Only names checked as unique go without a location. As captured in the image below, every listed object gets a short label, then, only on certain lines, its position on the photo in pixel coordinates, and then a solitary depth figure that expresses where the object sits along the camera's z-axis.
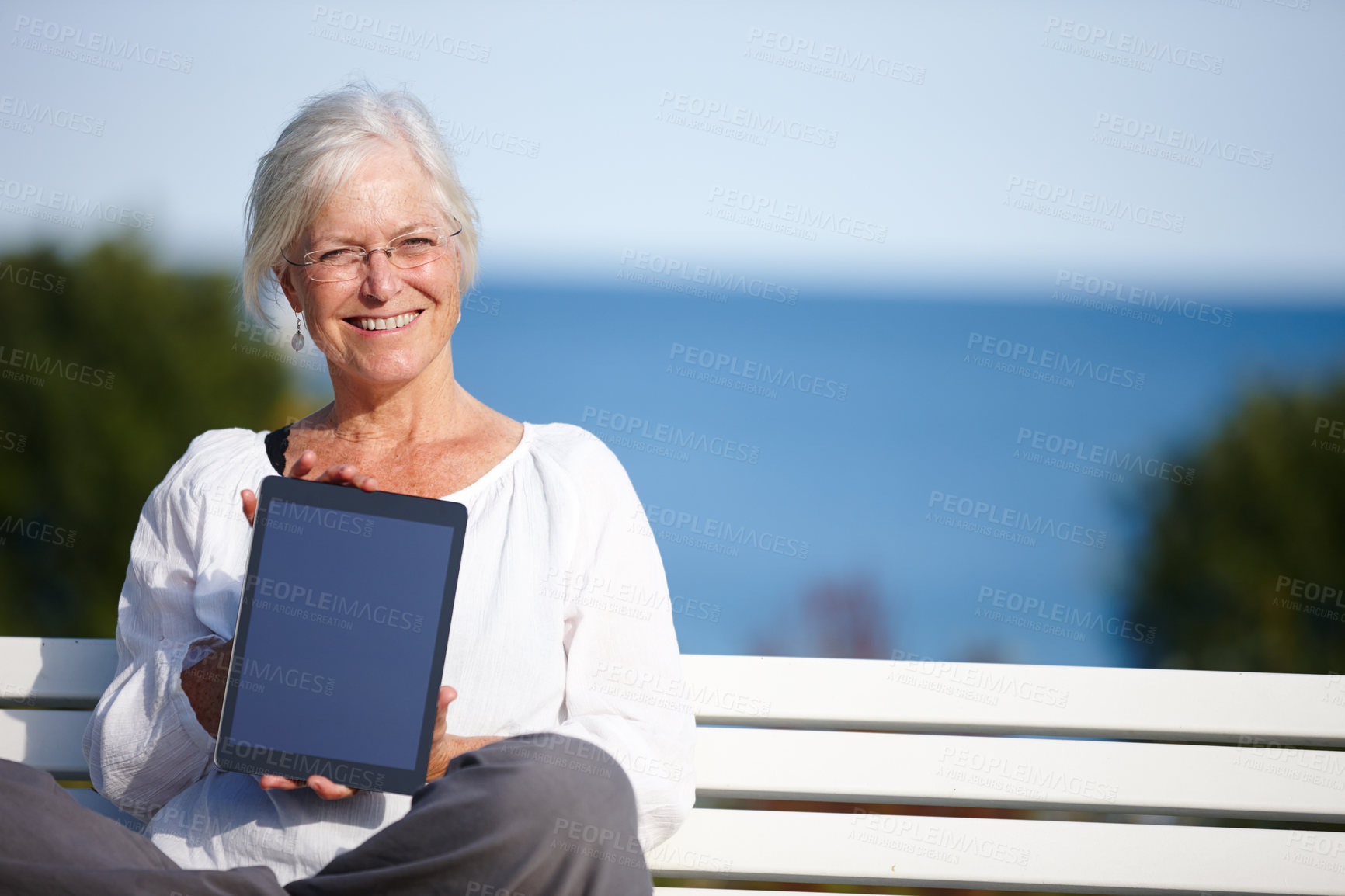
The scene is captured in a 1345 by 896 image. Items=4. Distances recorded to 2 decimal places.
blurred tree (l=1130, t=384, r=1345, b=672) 9.44
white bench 4.23
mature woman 4.07
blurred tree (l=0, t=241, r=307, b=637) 9.13
